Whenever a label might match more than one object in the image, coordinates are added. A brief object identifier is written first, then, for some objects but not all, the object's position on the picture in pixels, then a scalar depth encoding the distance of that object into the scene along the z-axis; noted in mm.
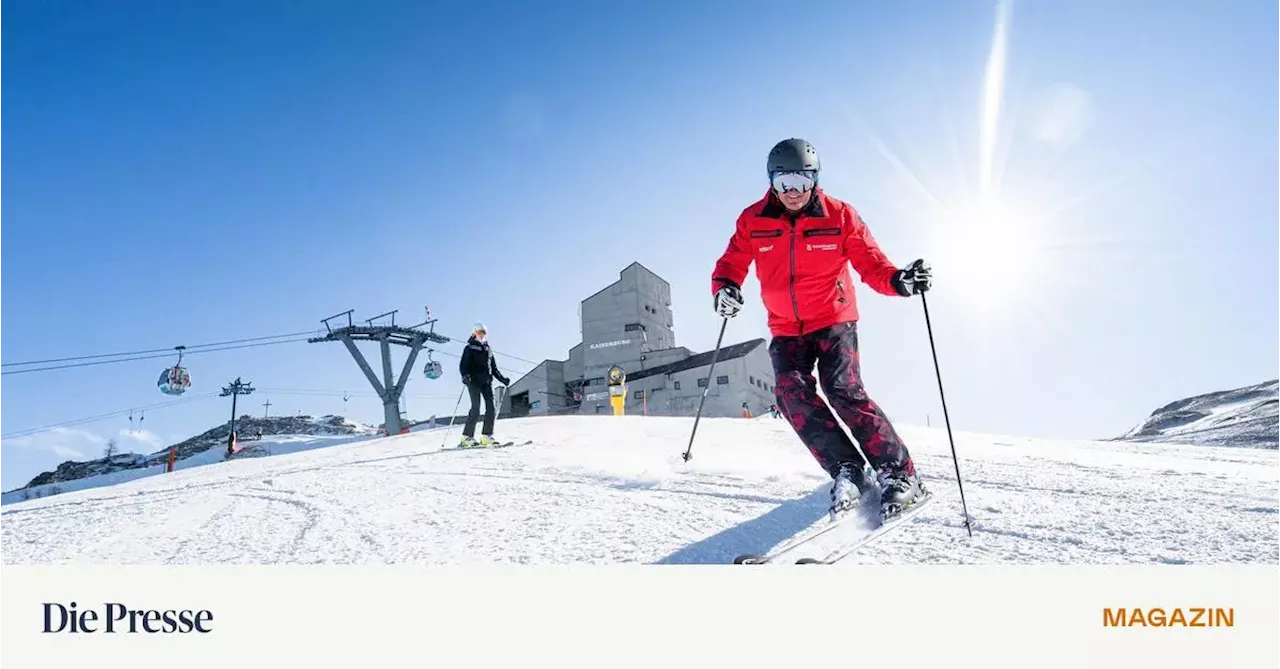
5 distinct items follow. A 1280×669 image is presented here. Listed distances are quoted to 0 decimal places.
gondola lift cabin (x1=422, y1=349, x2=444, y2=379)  33188
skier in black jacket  9234
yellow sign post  13478
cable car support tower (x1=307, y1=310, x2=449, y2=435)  30181
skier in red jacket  3113
